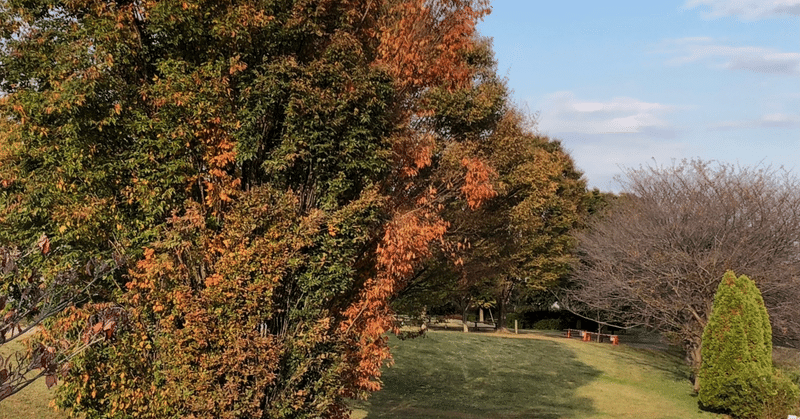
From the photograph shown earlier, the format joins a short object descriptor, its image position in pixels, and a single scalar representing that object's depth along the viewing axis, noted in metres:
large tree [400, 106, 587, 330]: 19.01
